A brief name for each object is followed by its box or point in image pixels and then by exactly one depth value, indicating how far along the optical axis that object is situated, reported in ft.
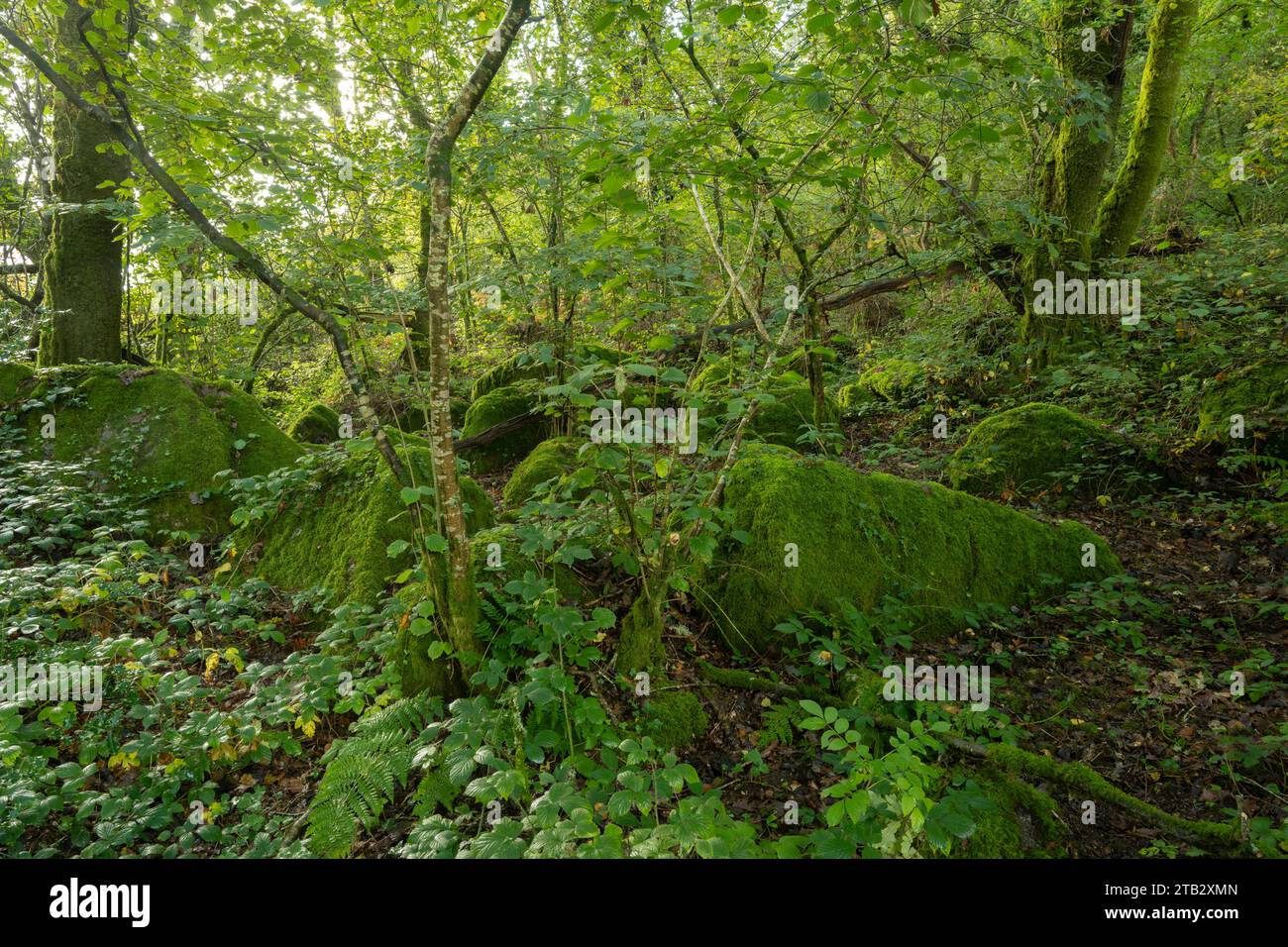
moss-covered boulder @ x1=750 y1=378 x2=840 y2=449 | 24.35
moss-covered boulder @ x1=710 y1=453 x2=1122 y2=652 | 13.64
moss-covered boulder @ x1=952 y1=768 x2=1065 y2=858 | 8.65
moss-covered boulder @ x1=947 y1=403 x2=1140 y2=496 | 20.52
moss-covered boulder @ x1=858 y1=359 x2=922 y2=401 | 29.71
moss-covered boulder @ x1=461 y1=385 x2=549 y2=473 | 28.71
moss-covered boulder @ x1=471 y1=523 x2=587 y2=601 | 11.40
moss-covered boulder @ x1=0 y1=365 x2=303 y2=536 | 19.07
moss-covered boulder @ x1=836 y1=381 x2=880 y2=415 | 31.48
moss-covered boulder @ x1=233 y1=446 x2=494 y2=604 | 14.26
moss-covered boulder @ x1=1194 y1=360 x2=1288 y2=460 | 18.30
